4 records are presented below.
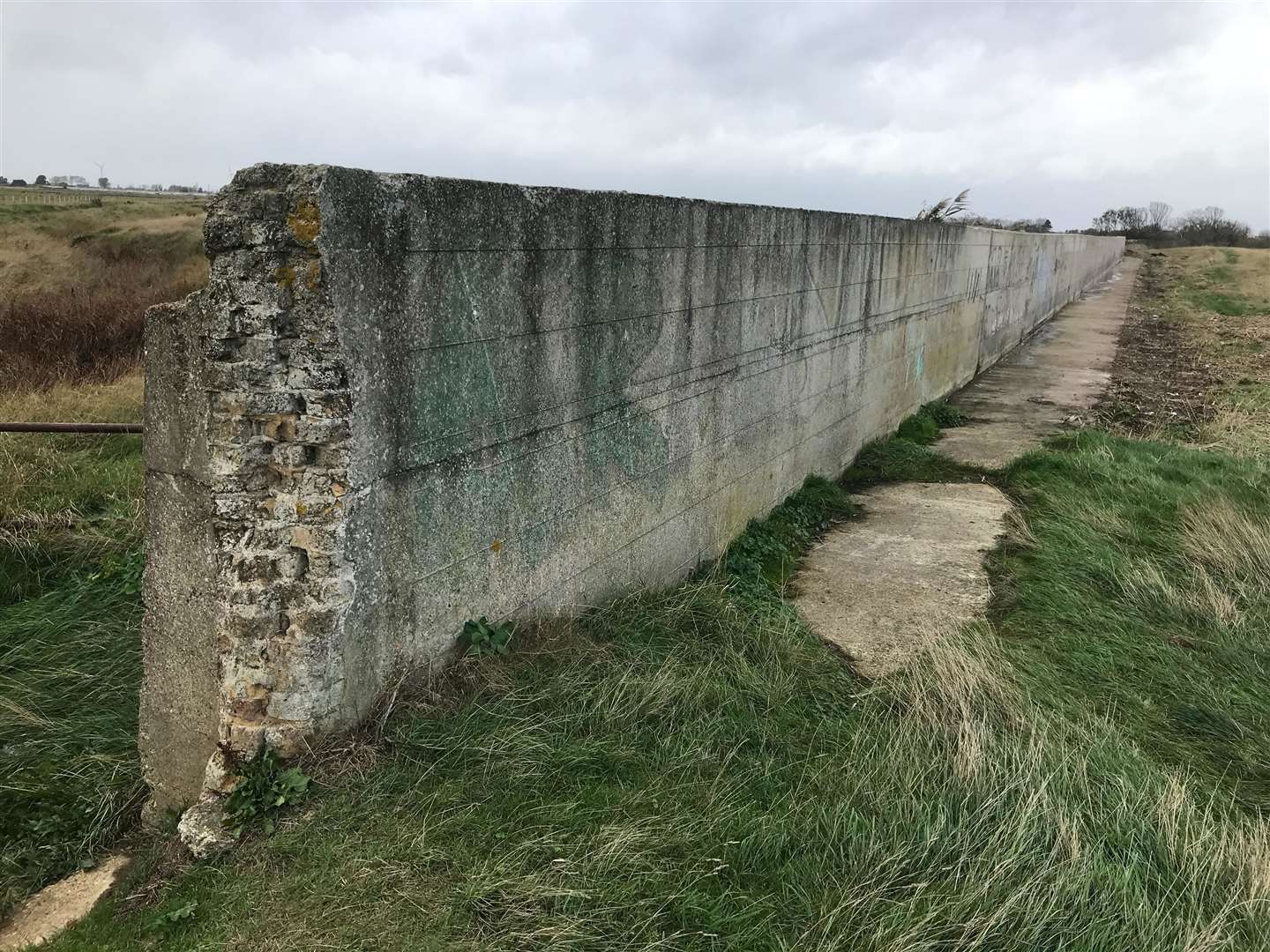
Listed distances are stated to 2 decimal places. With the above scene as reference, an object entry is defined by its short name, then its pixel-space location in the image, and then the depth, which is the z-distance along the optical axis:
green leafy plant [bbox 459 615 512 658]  3.36
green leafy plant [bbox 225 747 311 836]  2.66
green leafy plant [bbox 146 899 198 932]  2.33
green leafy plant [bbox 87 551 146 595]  4.19
